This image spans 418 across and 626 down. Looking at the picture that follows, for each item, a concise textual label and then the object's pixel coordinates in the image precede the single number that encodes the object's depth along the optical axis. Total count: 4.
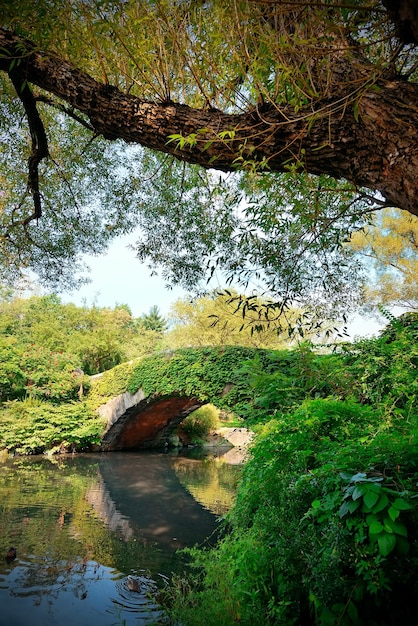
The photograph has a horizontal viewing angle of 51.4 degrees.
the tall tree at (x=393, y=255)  16.44
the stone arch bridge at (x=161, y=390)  9.66
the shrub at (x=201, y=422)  17.19
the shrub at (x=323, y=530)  1.61
